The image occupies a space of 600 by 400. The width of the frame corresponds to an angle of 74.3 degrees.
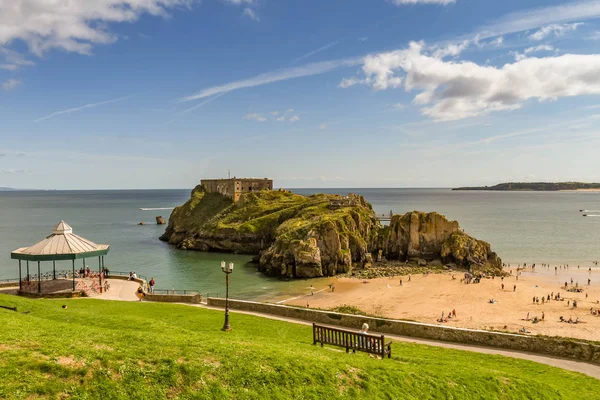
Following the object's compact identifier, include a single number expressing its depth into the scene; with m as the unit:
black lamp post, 17.63
